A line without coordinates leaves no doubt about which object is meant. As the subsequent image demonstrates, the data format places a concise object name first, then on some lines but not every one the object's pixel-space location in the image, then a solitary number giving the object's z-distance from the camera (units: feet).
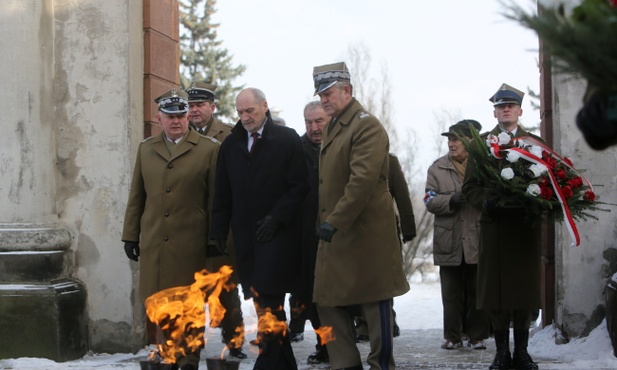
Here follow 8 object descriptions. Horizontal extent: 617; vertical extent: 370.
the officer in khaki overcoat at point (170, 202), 22.49
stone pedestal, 24.97
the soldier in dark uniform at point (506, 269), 22.07
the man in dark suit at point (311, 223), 24.64
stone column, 25.02
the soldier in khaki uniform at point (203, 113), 27.27
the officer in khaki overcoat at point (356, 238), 19.98
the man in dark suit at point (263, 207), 21.39
